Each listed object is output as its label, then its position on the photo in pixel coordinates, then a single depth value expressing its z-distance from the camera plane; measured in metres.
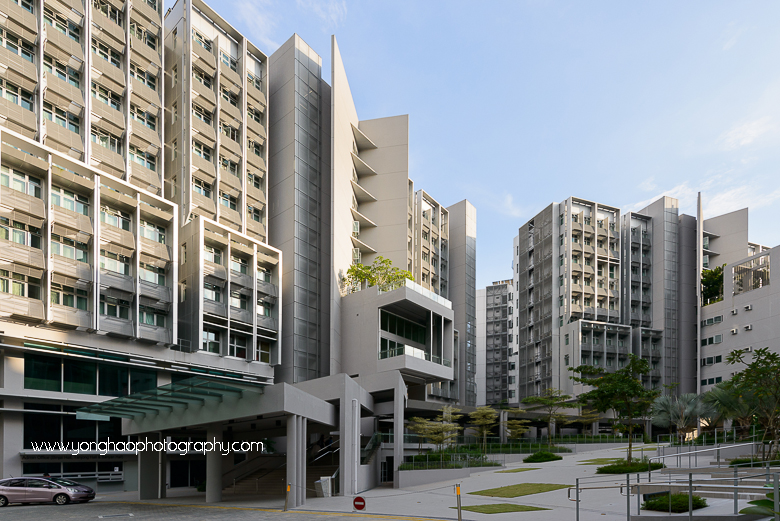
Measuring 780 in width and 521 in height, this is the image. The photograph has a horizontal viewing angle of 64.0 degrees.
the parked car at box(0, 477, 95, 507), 30.55
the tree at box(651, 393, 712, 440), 52.38
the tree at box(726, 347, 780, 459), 26.45
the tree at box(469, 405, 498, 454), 56.41
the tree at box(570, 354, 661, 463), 33.44
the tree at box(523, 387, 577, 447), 64.94
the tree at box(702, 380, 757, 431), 31.69
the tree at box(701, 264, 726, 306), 87.50
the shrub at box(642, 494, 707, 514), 17.25
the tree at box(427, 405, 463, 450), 46.47
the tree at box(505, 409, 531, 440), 61.81
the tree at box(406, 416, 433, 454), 46.41
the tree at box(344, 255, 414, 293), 59.38
